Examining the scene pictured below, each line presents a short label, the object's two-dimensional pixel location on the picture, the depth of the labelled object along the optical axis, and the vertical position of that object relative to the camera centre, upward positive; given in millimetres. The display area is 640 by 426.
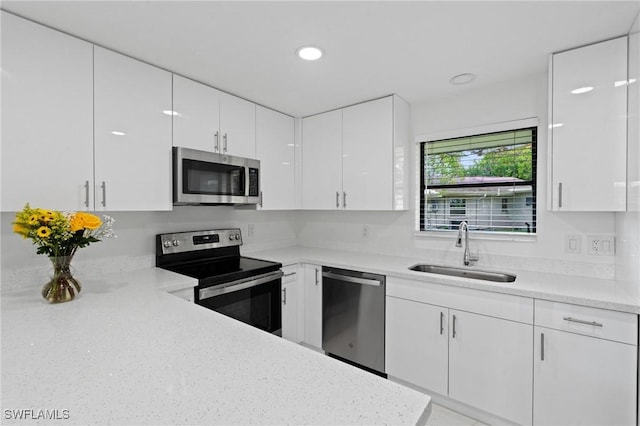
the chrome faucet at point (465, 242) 2338 -235
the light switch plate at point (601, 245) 1902 -206
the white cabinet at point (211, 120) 2061 +678
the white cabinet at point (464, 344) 1719 -836
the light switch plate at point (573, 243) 2006 -208
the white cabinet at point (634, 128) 1465 +427
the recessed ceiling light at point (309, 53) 1727 +926
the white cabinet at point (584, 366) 1448 -780
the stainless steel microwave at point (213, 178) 2018 +237
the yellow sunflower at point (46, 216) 1336 -28
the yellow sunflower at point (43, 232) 1305 -96
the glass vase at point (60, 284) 1395 -348
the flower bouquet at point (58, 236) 1322 -121
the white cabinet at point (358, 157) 2469 +478
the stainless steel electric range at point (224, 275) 1971 -441
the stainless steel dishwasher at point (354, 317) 2252 -828
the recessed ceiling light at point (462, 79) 2100 +946
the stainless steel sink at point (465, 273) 2174 -468
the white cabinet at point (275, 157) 2680 +496
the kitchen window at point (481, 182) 2250 +239
